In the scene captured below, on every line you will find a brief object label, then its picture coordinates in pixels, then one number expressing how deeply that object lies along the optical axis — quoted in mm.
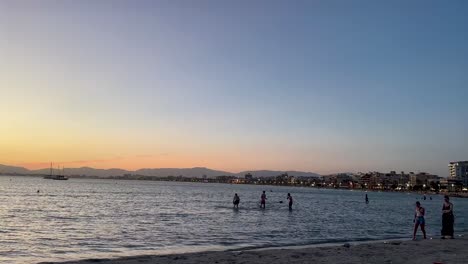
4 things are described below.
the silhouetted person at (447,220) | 23312
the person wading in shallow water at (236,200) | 54569
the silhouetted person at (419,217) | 24719
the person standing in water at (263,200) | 56053
